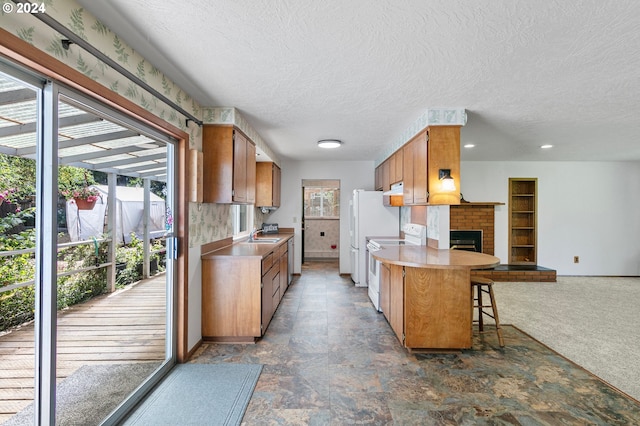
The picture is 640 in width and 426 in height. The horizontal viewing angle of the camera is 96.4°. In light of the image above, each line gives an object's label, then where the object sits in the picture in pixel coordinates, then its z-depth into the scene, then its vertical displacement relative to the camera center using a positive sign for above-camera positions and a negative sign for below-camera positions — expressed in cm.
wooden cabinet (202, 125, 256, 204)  290 +51
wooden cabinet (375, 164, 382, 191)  530 +68
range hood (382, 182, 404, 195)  378 +34
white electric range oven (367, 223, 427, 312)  366 -43
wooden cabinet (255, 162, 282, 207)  500 +51
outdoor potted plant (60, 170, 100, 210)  150 +13
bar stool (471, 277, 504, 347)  279 -76
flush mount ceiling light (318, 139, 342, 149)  411 +101
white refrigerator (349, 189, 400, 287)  494 -13
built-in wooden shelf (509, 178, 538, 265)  592 -15
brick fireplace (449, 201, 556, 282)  578 -12
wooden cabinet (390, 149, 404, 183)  386 +66
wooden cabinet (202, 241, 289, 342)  285 -85
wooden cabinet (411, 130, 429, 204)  301 +50
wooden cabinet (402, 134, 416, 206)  339 +55
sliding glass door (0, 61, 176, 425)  134 -26
